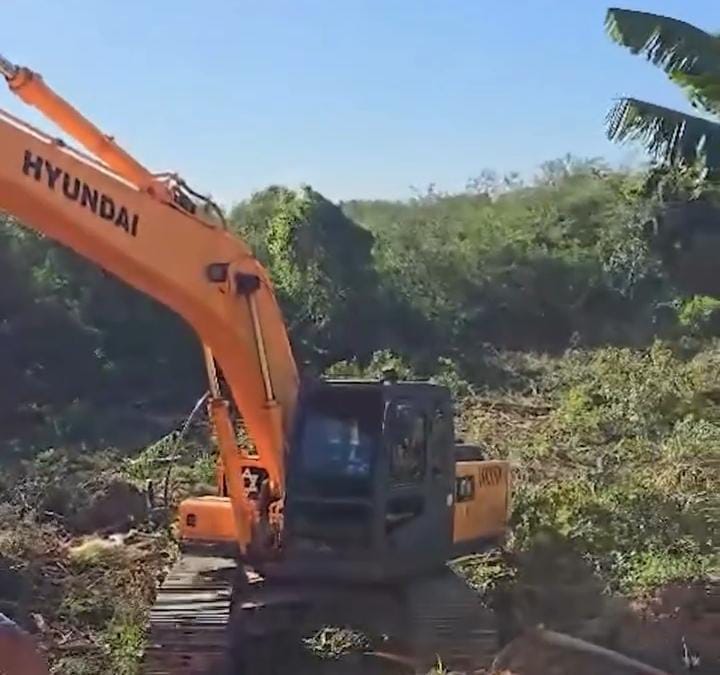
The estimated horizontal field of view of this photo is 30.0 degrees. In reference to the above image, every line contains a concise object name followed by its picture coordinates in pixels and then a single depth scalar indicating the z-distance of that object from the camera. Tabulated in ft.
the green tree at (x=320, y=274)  68.90
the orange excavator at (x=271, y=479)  24.22
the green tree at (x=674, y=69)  38.55
